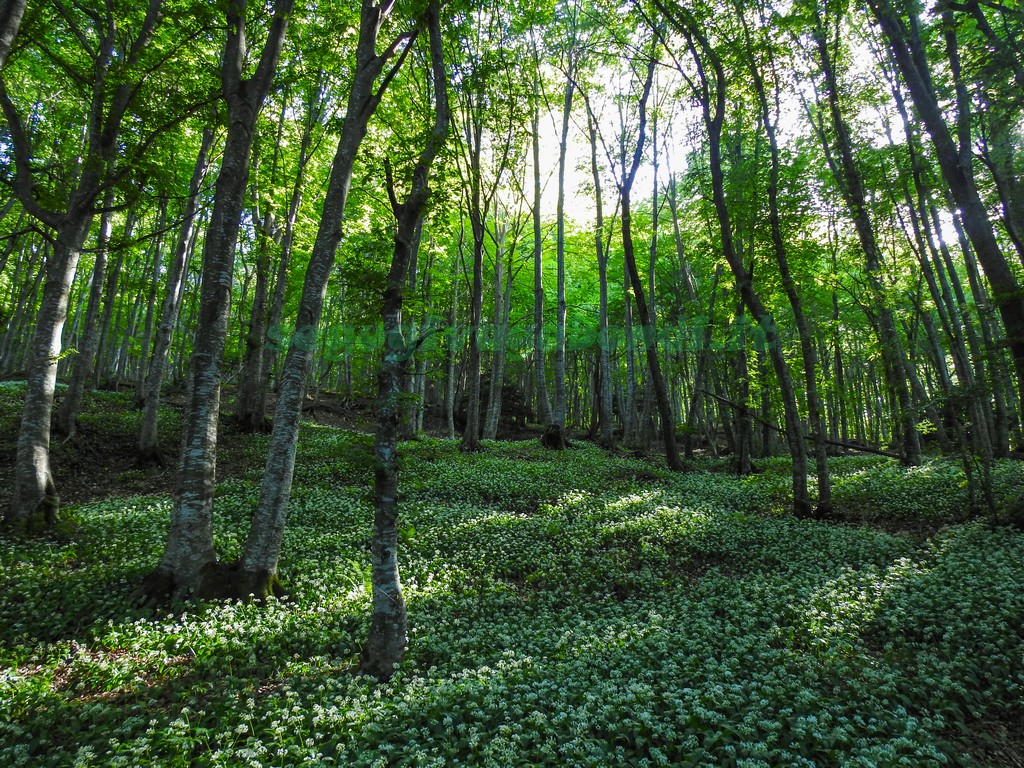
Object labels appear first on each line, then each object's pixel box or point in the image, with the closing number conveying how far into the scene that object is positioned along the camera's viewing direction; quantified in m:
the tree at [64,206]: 8.78
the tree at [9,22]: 6.26
